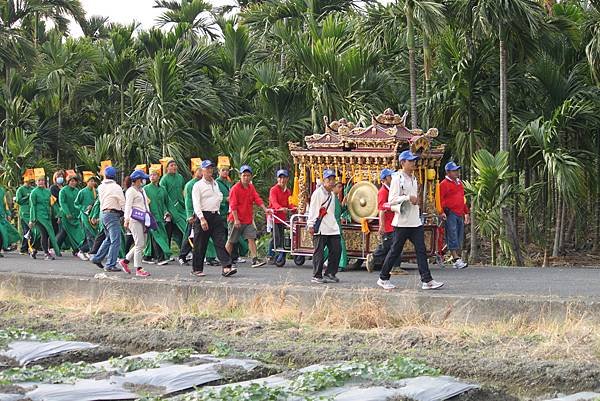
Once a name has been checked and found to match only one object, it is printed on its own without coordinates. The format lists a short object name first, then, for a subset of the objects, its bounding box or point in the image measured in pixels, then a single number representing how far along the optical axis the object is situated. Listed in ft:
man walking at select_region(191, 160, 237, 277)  46.65
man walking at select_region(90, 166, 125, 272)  48.65
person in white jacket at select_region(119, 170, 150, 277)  47.83
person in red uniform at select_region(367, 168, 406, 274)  45.42
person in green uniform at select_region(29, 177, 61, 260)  62.08
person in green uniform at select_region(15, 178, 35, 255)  64.59
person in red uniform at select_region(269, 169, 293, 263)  54.44
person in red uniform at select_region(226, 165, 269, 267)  51.10
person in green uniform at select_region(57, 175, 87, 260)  62.69
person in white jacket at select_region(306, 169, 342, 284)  43.65
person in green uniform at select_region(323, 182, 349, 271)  48.65
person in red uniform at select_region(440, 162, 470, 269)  52.06
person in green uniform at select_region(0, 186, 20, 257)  67.10
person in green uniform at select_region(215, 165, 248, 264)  55.26
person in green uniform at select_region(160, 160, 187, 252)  56.95
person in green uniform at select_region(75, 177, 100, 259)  60.29
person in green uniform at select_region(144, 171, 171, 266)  55.72
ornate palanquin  48.24
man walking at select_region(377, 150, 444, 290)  39.63
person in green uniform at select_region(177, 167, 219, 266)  53.52
